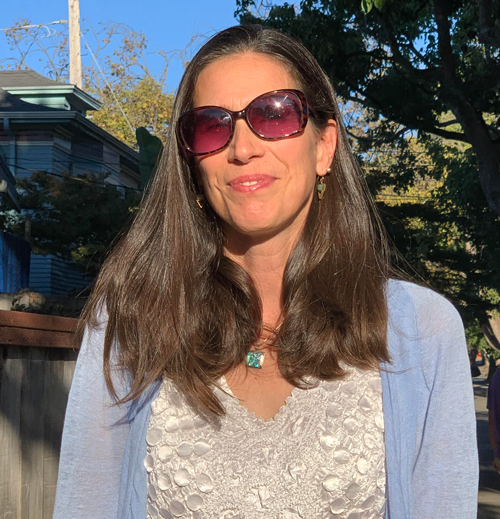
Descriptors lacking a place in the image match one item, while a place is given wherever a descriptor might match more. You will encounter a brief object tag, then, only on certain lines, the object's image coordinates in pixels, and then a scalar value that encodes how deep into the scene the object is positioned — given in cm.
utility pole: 2922
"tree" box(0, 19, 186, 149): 3809
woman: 186
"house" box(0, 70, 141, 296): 2086
